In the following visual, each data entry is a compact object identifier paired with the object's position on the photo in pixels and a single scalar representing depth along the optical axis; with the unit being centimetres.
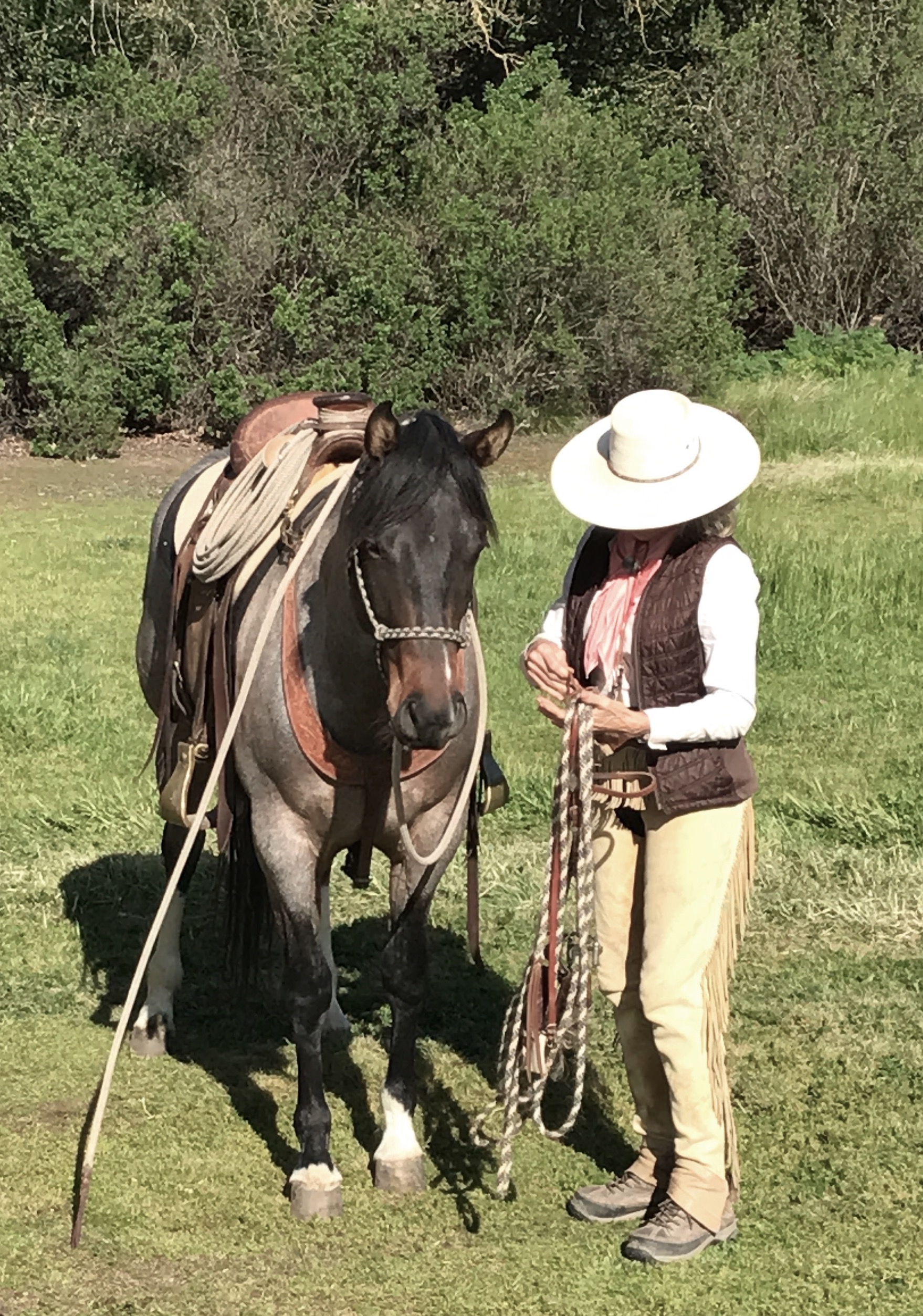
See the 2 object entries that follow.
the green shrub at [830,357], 2180
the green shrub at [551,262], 1847
